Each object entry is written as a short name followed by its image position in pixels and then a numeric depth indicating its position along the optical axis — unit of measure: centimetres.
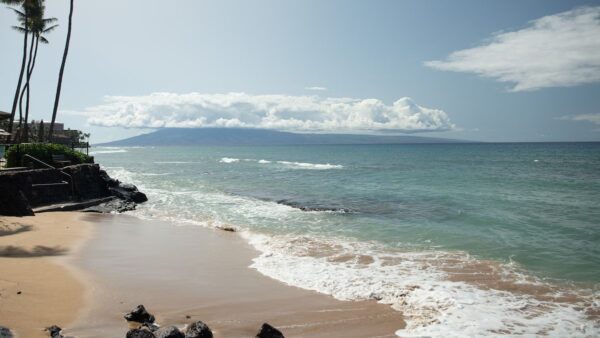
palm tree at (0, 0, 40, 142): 2977
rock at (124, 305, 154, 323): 725
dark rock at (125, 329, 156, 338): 588
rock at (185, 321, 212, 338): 631
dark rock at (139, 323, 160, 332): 683
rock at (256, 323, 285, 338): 639
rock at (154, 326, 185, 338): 608
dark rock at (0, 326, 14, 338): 583
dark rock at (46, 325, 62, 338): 635
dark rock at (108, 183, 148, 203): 2450
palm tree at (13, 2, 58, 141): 3203
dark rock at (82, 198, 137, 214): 2088
